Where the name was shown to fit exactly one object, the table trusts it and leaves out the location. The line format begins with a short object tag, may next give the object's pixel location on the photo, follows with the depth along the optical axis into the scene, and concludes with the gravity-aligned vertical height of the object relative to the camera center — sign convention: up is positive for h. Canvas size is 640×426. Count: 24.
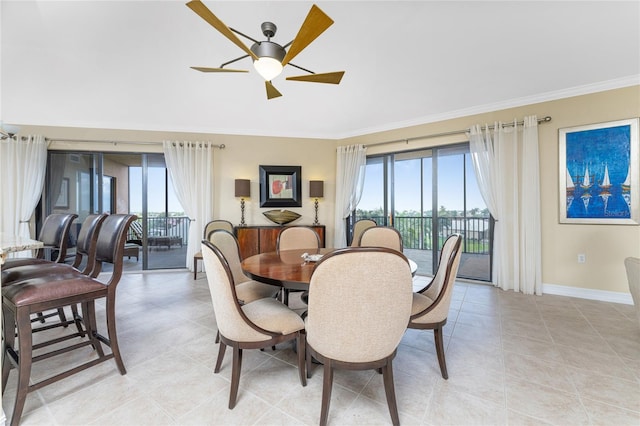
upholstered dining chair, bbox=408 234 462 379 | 1.72 -0.63
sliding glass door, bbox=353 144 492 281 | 4.22 +0.14
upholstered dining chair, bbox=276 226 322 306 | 3.00 -0.30
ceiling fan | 1.51 +1.09
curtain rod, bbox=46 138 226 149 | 4.41 +1.18
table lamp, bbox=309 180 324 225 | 5.00 +0.44
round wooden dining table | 1.57 -0.39
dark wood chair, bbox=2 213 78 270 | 2.46 -0.20
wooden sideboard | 4.65 -0.45
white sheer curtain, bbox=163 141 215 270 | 4.63 +0.56
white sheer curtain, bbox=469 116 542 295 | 3.50 +0.22
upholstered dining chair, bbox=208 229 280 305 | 2.20 -0.56
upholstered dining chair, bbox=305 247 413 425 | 1.17 -0.45
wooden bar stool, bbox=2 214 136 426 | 1.46 -0.51
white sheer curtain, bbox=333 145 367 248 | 4.96 +0.54
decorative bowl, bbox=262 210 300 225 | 4.98 -0.07
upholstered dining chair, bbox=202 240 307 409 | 1.44 -0.63
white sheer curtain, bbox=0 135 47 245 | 4.19 +0.54
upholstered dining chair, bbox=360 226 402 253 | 2.80 -0.27
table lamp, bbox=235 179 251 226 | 4.76 +0.43
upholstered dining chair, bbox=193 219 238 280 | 4.48 -0.22
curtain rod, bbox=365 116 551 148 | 3.48 +1.18
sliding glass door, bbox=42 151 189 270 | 4.55 +0.32
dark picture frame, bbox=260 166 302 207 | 5.03 +0.49
